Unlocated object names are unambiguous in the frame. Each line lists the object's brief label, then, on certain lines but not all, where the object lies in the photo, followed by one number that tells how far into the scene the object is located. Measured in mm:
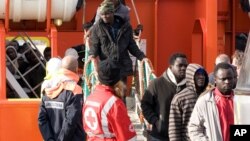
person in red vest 7172
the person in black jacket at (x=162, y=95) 9436
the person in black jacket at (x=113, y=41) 11422
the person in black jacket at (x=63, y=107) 9266
